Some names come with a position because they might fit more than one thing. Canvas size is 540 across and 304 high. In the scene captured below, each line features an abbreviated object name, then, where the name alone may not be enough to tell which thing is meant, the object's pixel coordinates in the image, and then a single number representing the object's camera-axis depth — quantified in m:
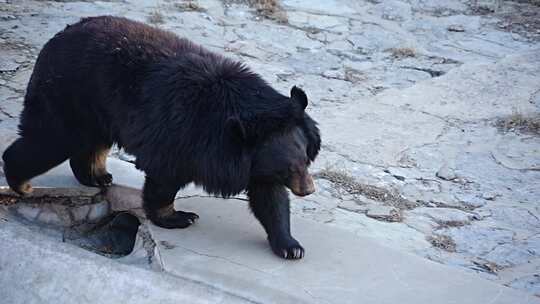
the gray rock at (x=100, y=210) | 8.66
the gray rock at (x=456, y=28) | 16.11
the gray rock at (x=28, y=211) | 8.48
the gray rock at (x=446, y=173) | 10.35
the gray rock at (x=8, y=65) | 12.61
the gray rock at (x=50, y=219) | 8.49
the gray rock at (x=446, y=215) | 9.10
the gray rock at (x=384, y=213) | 9.07
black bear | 7.15
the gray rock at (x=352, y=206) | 9.24
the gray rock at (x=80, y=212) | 8.59
